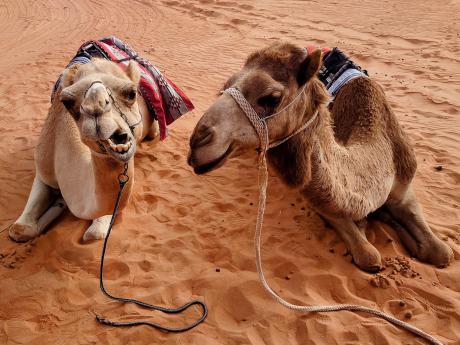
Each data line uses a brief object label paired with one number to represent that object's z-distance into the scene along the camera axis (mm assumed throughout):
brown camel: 2369
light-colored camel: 2576
